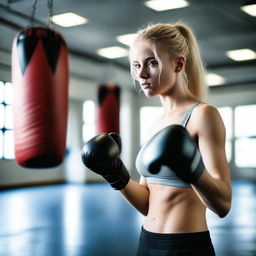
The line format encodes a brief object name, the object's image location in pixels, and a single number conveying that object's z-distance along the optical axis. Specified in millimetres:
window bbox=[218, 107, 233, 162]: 10500
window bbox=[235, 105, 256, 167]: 10281
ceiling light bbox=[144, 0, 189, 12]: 4957
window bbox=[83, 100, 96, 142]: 9523
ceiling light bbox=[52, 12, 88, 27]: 5535
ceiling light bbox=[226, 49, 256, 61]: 7512
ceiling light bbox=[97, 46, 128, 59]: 7500
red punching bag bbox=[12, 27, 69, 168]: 2482
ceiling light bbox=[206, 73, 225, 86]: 9492
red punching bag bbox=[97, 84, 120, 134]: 5871
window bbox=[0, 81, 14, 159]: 7576
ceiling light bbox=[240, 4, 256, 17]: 5121
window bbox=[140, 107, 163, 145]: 11078
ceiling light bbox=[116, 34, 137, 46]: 6599
